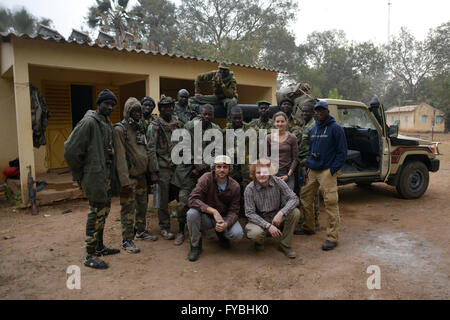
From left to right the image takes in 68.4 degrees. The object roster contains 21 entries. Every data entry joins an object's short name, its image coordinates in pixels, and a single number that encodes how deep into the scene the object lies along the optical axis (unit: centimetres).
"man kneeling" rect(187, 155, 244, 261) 375
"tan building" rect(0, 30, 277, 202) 602
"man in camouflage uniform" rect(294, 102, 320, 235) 468
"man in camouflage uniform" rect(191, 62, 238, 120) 528
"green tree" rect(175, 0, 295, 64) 2594
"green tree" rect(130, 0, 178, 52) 2773
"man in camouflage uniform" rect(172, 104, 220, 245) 425
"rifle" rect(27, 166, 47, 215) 596
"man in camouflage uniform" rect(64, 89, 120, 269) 328
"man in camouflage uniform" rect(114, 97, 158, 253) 393
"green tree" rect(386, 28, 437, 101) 3569
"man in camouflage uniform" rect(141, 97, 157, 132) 451
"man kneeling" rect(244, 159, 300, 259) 379
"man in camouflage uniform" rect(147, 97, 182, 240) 429
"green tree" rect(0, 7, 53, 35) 1847
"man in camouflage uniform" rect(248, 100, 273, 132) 479
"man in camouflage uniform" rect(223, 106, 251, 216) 440
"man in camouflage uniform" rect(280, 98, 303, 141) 483
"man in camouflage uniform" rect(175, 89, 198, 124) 500
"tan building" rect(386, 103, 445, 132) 2694
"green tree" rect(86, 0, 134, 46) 1911
